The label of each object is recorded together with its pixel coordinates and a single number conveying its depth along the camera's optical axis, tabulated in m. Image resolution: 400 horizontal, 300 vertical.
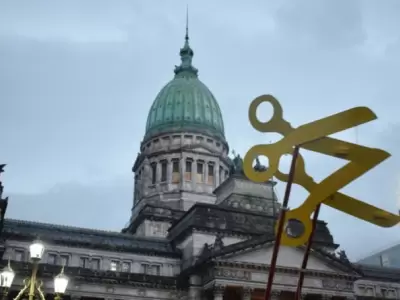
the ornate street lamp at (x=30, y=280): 24.22
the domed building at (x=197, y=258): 59.81
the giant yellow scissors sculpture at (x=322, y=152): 17.20
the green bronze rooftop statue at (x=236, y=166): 82.81
